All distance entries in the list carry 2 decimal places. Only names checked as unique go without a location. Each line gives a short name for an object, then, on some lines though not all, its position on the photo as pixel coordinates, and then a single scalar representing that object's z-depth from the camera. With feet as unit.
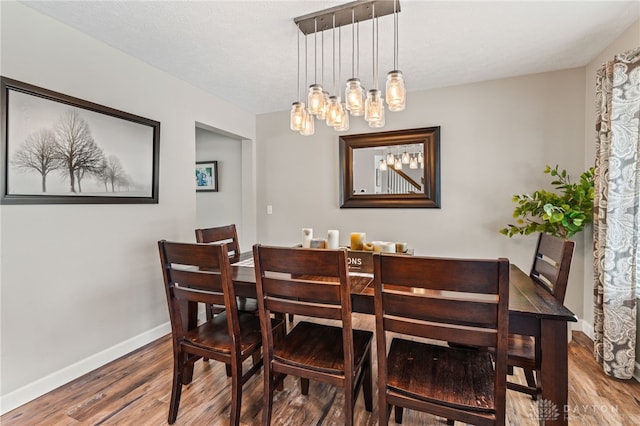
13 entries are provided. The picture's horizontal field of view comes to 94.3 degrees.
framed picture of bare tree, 5.75
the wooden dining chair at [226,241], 6.98
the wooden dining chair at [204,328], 4.73
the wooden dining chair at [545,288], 4.63
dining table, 3.72
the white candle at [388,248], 6.72
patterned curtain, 6.30
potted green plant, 7.75
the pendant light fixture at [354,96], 5.75
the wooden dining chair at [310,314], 4.12
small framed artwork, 13.73
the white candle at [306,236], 7.83
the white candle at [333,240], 7.53
